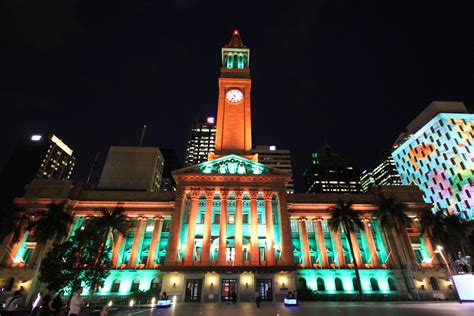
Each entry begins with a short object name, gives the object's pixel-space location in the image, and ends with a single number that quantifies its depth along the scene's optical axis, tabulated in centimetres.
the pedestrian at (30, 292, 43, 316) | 1559
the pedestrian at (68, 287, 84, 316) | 1199
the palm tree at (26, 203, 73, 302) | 4006
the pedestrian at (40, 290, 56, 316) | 1572
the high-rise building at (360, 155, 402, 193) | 15462
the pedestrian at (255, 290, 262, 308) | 2950
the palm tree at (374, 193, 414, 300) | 4394
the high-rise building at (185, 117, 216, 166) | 14962
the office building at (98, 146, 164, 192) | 8225
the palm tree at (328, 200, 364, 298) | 4203
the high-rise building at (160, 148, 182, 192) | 14088
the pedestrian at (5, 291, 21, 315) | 1358
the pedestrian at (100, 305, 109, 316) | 1270
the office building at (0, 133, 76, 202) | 12925
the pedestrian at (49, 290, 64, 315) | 1528
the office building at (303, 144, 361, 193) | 16750
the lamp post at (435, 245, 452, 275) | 4562
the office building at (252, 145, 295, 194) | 13425
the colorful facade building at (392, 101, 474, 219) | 7069
